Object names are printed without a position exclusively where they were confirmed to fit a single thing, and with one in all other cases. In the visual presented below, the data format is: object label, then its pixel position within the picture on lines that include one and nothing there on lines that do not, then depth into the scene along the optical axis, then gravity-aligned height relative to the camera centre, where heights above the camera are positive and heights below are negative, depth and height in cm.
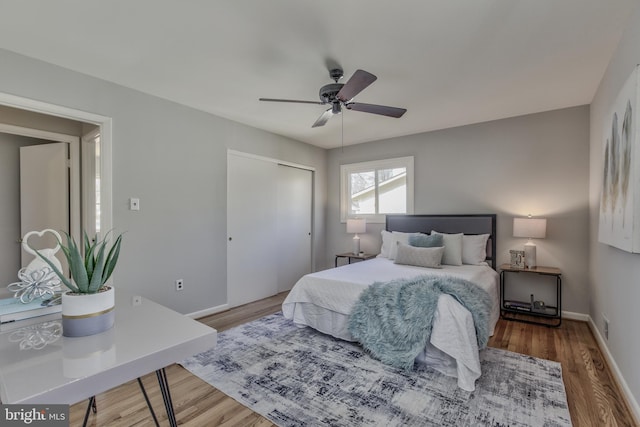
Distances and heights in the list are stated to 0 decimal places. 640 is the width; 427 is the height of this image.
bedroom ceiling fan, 221 +90
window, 470 +34
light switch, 300 +4
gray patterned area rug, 183 -124
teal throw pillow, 381 -39
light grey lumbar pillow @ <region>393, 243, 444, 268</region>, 355 -55
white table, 74 -43
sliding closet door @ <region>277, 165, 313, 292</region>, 482 -25
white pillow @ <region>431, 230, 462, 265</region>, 373 -49
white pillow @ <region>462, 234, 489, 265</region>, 378 -48
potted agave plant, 101 -30
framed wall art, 173 +25
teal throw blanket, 233 -84
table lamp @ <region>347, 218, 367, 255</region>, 477 -27
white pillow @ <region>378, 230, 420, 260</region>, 418 -44
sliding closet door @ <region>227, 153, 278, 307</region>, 400 -28
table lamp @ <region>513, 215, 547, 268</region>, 340 -23
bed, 221 -74
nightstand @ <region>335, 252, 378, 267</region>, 468 -72
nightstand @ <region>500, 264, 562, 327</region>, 333 -112
